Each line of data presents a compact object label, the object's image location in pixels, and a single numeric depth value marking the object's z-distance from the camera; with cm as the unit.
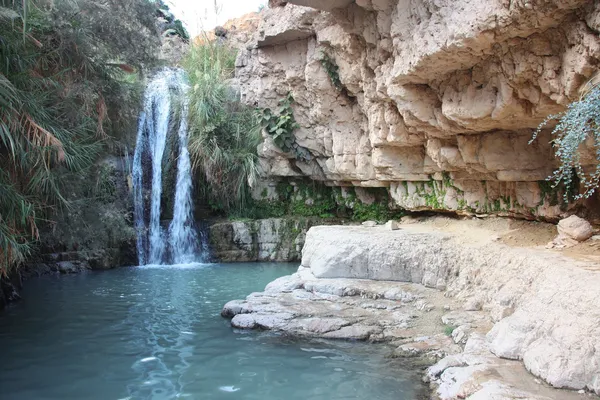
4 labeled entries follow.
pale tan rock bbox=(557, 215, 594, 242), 606
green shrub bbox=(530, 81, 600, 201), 439
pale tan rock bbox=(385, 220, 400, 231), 902
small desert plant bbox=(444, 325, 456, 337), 570
